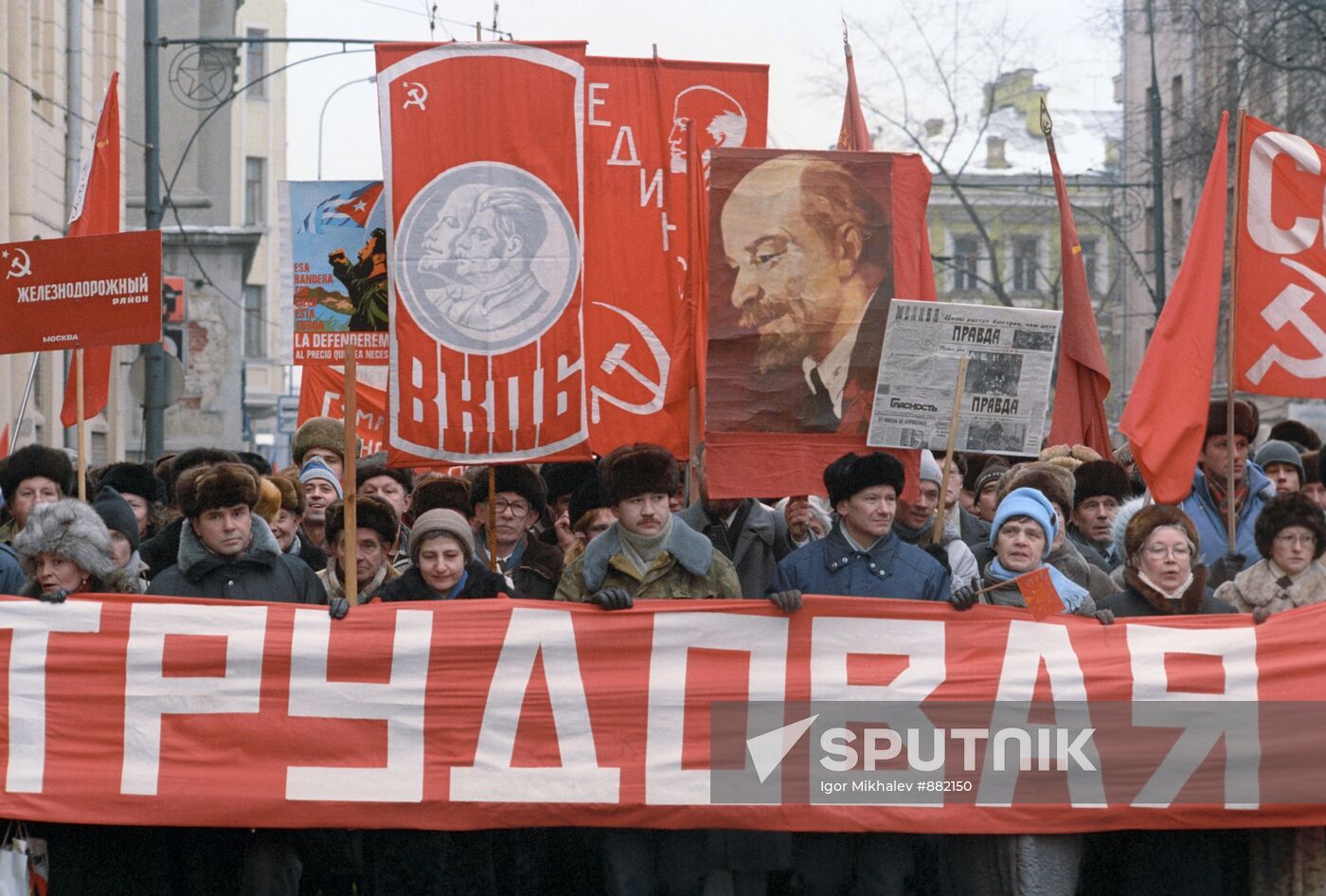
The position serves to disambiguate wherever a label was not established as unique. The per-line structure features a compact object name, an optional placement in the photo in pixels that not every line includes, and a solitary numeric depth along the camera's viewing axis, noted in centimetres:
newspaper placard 1488
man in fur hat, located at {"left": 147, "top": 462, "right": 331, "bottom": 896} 1413
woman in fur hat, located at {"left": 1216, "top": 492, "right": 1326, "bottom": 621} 1438
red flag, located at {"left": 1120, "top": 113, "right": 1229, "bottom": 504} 1516
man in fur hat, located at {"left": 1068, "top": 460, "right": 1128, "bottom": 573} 1756
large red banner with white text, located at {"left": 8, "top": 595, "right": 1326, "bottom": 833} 1365
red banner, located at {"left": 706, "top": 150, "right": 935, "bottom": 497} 1511
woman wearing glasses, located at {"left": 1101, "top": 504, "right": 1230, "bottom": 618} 1408
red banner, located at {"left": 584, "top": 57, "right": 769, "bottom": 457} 1867
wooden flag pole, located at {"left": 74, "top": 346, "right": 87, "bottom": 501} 1523
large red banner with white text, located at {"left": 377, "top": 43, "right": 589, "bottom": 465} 1575
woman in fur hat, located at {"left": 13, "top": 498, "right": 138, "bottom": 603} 1376
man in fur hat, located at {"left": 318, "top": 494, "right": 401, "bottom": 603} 1556
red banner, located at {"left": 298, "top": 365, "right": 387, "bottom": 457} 2485
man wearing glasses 1723
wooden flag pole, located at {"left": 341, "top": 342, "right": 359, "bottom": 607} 1382
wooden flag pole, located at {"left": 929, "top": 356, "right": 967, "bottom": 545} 1467
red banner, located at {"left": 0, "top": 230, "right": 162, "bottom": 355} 1636
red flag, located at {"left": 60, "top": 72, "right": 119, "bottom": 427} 1936
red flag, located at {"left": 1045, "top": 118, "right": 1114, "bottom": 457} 1827
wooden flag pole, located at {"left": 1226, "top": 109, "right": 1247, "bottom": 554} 1538
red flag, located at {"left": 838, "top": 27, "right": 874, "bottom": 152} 2024
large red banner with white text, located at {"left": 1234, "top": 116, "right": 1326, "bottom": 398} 1552
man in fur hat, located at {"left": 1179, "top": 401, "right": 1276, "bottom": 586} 1750
